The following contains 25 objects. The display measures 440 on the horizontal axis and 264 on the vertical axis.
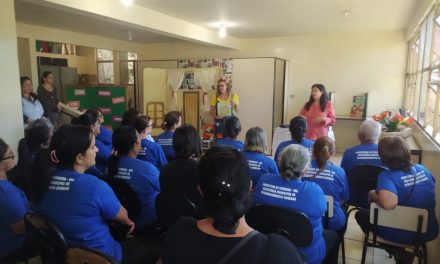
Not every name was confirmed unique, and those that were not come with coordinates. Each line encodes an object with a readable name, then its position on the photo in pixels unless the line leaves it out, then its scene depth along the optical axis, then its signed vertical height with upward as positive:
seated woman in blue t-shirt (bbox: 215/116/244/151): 2.97 -0.41
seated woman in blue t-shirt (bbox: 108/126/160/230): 2.08 -0.56
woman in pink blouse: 3.96 -0.31
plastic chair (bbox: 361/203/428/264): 1.79 -0.78
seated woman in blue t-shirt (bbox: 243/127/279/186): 2.38 -0.50
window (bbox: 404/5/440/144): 3.29 +0.23
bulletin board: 7.31 -0.29
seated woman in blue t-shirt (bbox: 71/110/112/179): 2.91 -0.45
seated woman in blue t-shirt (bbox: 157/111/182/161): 3.32 -0.48
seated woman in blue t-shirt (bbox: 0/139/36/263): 1.65 -0.70
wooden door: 7.54 -0.46
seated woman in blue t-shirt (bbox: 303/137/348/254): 2.12 -0.61
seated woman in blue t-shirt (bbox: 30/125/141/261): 1.44 -0.49
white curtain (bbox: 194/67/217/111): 7.37 +0.22
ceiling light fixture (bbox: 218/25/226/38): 5.62 +1.06
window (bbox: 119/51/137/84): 8.67 +0.61
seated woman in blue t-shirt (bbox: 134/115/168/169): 2.77 -0.57
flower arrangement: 3.81 -0.39
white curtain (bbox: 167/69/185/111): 7.62 +0.19
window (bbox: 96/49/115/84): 9.13 +0.61
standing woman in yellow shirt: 5.41 -0.29
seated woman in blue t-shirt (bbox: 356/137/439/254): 1.88 -0.56
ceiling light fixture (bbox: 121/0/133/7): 3.77 +1.07
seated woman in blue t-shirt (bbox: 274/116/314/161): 2.86 -0.37
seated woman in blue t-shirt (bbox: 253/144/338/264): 1.61 -0.54
